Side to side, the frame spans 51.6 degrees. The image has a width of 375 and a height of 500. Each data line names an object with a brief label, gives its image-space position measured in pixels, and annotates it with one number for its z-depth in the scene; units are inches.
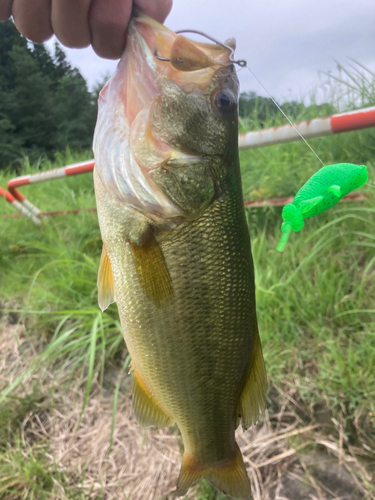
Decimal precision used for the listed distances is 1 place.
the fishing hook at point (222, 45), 9.9
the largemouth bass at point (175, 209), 10.4
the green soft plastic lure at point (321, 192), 8.9
